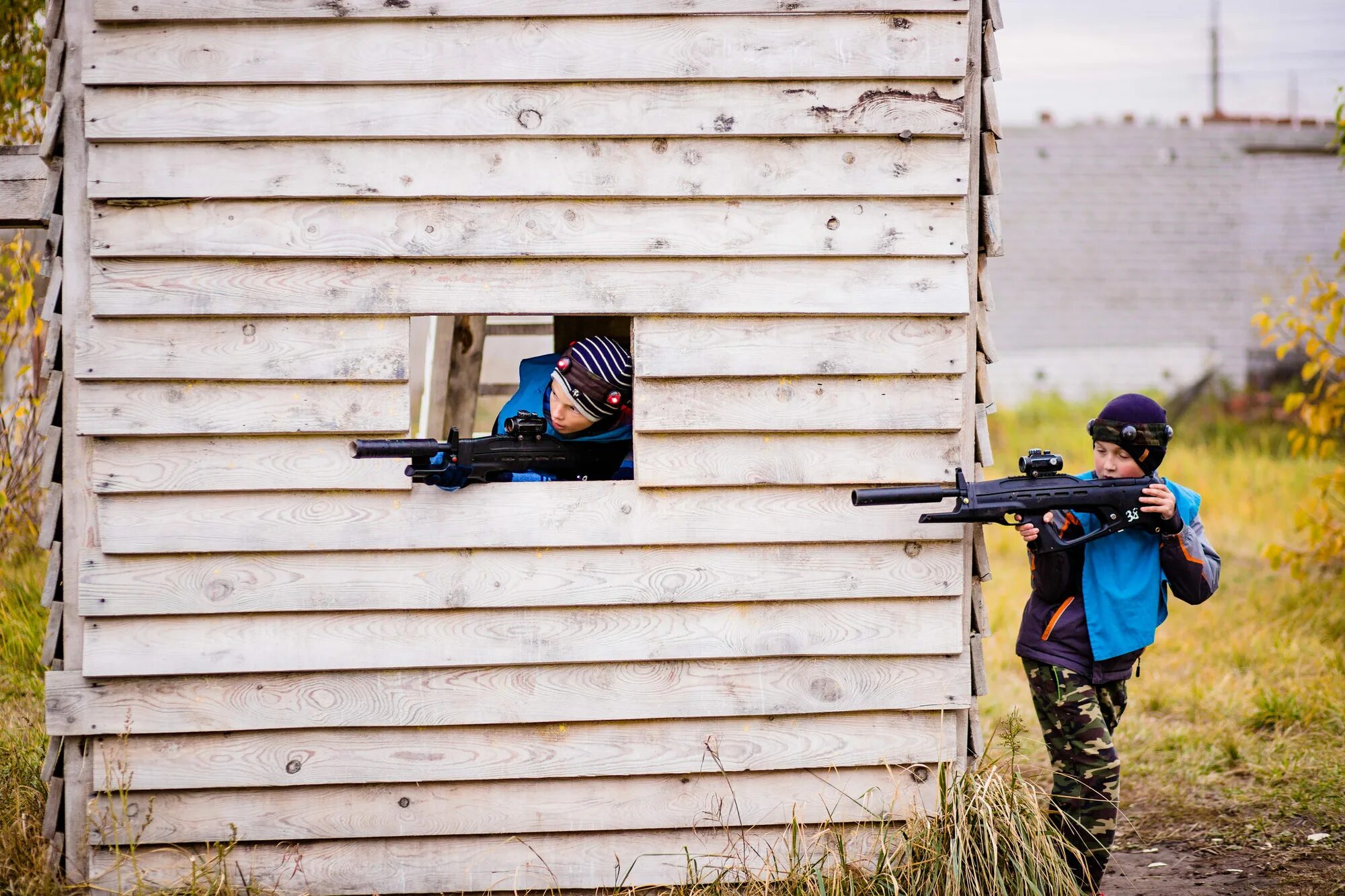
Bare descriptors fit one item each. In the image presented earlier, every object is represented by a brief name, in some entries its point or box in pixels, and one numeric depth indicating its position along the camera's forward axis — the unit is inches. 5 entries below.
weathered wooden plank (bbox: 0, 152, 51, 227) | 302.2
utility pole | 2642.7
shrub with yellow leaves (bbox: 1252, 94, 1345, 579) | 501.7
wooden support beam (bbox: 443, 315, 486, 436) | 457.7
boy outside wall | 292.5
